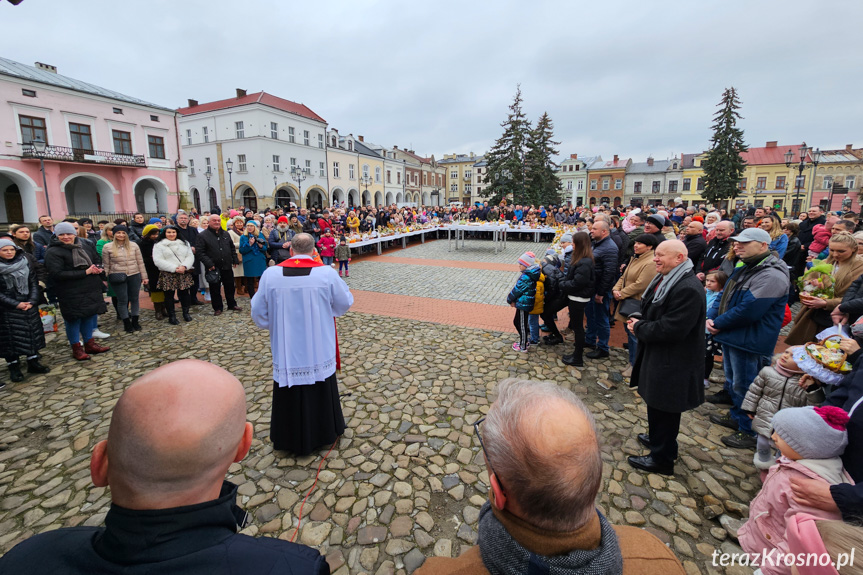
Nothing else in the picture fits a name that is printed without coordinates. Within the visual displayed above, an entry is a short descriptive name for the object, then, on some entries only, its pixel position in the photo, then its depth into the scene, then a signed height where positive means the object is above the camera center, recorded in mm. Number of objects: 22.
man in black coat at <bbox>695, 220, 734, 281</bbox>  5586 -486
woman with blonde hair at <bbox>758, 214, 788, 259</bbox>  6000 -265
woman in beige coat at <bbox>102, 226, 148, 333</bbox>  6297 -802
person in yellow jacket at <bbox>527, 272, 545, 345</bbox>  5539 -1173
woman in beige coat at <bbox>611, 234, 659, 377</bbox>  4441 -627
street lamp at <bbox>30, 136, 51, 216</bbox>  20688 +3376
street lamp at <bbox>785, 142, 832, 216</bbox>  17812 +2974
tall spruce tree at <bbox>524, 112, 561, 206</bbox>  31250 +4338
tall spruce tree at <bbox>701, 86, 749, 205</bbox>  31656 +5223
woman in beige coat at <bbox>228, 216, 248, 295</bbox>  8453 -242
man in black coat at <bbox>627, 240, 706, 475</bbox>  2895 -1050
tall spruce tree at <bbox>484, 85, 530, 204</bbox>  30656 +4774
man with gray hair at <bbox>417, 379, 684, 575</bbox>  996 -735
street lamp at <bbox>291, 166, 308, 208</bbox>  34312 +4259
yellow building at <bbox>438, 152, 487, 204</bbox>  71188 +7499
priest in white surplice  3262 -1038
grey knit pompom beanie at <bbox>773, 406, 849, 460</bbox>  2016 -1166
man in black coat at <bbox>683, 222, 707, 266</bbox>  6055 -386
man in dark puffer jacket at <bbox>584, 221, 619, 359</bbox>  5262 -899
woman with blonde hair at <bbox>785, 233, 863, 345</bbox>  4018 -807
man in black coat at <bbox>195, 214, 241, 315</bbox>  7293 -664
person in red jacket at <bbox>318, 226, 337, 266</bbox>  10617 -742
